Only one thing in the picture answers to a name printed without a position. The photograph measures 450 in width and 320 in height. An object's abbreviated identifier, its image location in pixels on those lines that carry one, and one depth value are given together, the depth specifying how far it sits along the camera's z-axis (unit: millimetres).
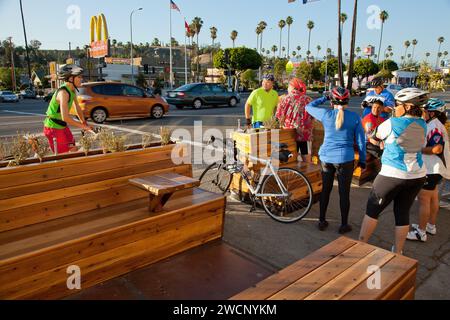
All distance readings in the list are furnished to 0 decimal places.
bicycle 4438
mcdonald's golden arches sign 37100
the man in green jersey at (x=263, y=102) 5773
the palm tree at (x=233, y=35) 92625
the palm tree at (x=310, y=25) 109188
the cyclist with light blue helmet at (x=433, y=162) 3729
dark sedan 18891
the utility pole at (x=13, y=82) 56369
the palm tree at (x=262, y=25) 95444
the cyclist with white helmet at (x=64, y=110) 4270
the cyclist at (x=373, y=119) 5781
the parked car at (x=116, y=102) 13219
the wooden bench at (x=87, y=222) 2572
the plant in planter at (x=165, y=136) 4094
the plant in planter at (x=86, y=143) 3508
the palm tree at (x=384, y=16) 78412
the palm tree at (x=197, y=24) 83688
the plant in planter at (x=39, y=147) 3285
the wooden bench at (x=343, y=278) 2135
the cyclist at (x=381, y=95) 6055
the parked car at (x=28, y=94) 42594
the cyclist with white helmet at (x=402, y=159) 3139
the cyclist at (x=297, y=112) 5258
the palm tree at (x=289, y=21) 110212
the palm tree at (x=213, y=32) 94062
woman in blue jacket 3980
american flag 34462
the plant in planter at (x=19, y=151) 3102
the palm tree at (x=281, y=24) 112625
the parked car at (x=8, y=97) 32438
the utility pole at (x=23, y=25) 48375
